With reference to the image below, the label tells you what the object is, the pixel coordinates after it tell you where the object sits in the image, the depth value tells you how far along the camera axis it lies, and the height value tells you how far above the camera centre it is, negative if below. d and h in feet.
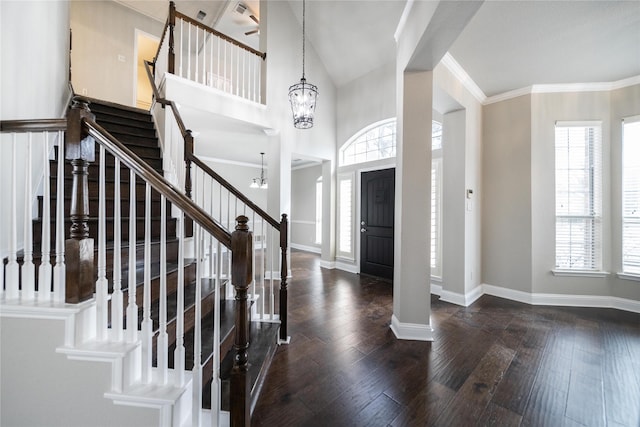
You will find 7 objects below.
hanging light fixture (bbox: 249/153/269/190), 20.85 +2.63
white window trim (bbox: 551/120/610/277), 10.52 -0.21
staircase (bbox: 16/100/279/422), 4.95 -1.68
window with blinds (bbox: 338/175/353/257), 16.93 -0.17
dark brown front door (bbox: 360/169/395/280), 14.58 -0.54
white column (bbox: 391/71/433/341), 7.95 +0.31
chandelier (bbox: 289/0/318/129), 11.39 +5.16
